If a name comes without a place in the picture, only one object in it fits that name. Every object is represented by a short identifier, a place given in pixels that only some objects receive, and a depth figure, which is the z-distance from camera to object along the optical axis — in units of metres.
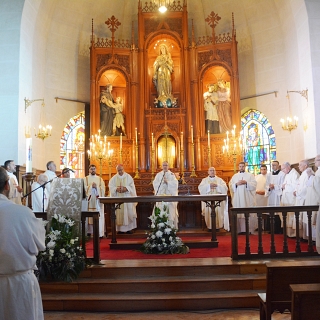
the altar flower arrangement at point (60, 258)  6.04
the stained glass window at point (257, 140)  13.84
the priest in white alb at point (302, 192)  8.89
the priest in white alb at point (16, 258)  3.34
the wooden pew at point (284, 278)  3.86
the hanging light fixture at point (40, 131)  10.94
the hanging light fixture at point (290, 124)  11.43
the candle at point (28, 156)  5.39
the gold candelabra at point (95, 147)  11.86
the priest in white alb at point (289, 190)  9.90
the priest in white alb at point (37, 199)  9.85
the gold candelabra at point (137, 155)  12.38
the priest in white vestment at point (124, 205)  10.66
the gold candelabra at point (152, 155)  12.25
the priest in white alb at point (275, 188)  10.84
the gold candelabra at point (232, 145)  11.73
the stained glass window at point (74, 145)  14.25
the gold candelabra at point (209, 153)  12.21
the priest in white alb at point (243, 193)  10.90
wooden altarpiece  12.91
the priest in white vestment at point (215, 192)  10.75
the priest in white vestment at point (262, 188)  11.54
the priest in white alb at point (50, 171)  9.55
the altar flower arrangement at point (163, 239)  7.70
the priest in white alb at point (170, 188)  10.52
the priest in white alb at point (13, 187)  7.92
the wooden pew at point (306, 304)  2.71
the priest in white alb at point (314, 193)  8.07
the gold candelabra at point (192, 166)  12.22
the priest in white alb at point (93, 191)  10.66
